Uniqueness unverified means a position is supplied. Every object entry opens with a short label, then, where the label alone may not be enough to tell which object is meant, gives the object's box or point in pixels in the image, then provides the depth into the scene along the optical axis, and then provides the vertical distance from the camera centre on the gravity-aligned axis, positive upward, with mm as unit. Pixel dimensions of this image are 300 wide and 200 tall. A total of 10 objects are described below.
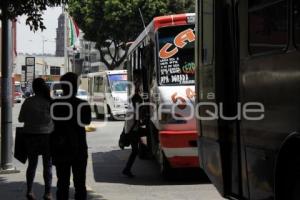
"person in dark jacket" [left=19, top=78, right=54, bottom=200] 8656 -317
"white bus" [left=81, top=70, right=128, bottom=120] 29031 +436
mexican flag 34631 +3965
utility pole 12039 +26
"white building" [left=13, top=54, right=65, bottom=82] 106819 +7011
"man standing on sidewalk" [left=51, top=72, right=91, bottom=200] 7746 -400
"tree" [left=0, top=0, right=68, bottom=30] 9938 +1515
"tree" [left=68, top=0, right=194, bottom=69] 42219 +5989
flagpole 41312 +3548
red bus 10047 +211
